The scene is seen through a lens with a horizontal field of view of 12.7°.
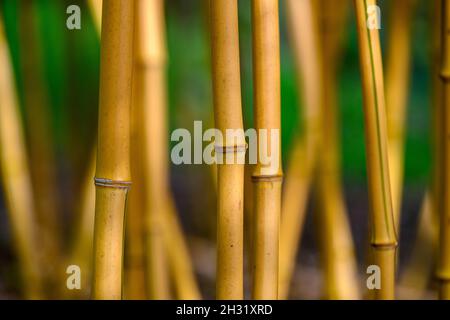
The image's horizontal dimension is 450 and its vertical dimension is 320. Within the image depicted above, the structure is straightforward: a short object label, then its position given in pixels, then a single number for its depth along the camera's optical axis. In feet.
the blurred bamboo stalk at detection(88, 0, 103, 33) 6.47
